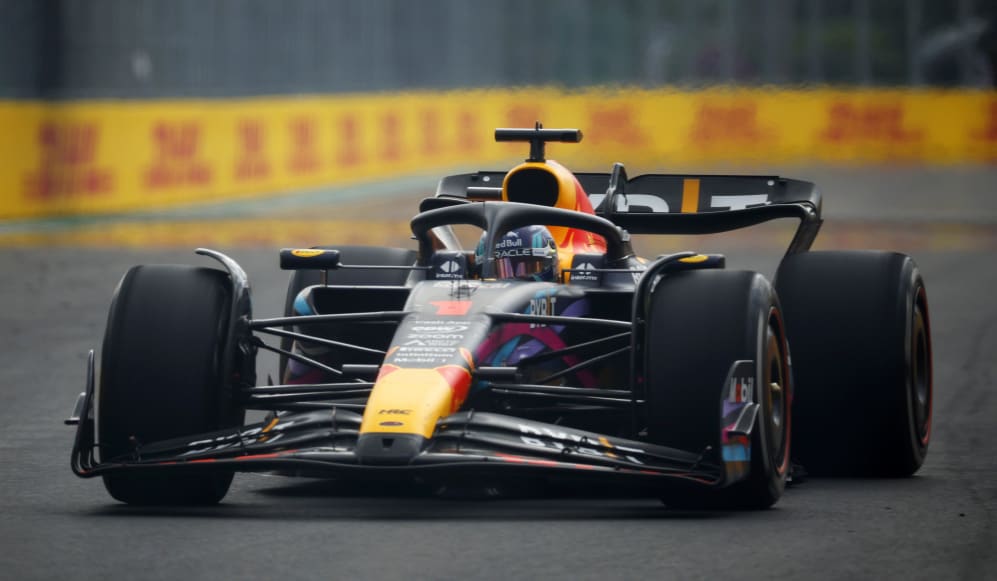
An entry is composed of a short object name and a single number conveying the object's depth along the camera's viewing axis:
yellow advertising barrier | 57.19
